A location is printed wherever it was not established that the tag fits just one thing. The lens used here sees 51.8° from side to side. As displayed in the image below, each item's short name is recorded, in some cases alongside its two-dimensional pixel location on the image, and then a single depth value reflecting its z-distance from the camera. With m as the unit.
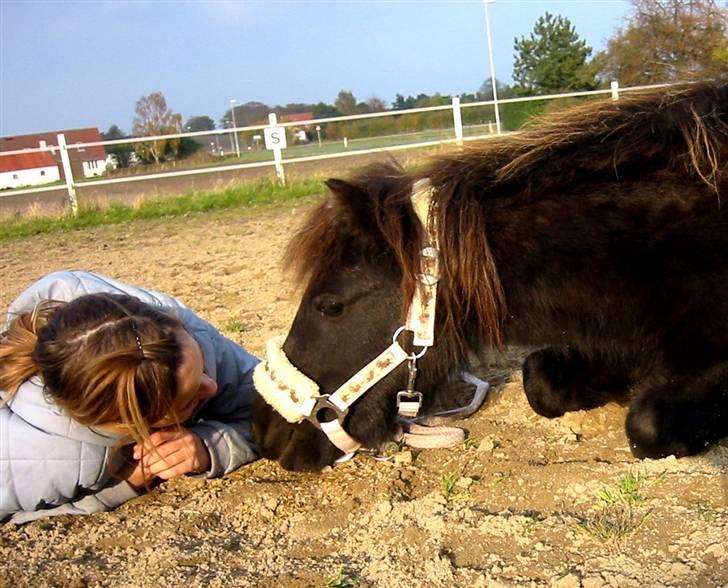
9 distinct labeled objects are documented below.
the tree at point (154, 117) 55.38
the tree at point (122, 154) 34.84
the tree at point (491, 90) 40.74
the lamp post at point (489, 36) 36.08
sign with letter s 14.34
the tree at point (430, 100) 34.96
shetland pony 2.41
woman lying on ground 2.48
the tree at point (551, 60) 40.53
